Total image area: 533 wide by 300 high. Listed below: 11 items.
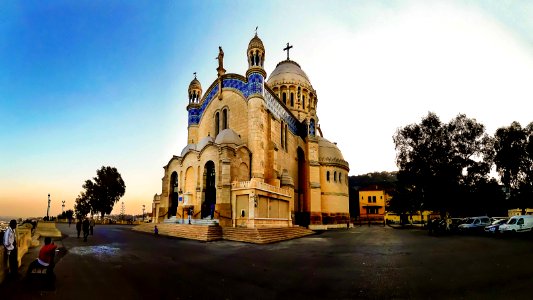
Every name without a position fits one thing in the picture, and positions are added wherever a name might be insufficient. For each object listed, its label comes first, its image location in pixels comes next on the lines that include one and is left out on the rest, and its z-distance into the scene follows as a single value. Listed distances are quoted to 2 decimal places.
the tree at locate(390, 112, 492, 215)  32.56
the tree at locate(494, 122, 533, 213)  32.34
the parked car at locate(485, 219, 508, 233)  24.88
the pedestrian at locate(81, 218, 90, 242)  20.25
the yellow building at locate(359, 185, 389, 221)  72.56
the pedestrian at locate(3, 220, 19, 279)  8.93
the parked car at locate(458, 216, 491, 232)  28.05
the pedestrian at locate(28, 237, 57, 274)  7.86
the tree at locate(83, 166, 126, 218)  53.59
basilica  26.77
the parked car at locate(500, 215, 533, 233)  23.70
